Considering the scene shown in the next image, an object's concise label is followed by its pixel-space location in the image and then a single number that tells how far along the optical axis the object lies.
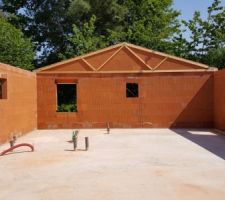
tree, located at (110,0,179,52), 16.19
